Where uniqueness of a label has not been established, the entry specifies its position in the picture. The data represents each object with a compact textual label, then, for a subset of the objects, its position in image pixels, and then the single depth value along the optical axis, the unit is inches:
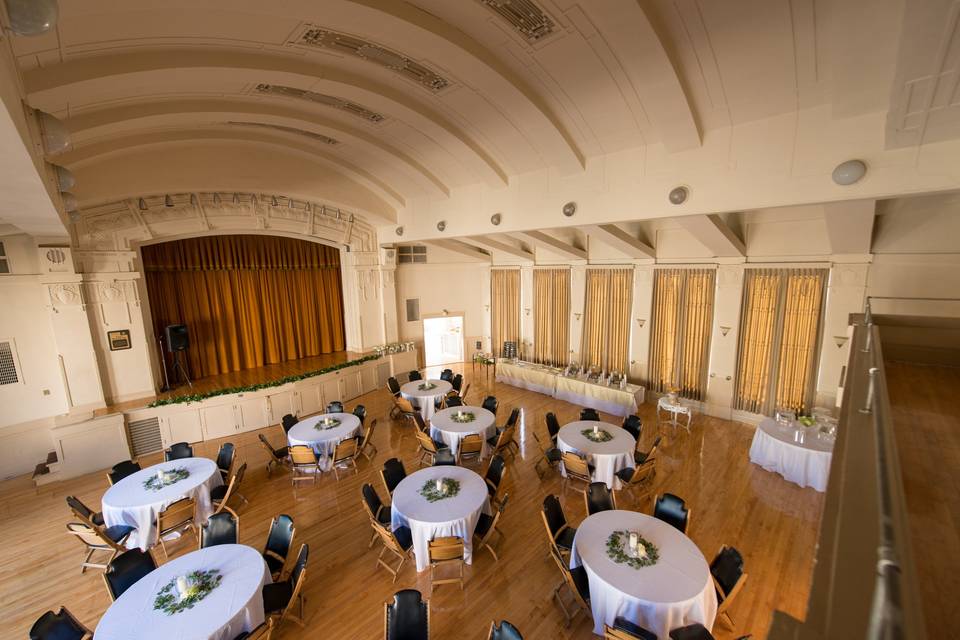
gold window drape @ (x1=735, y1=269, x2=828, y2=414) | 342.3
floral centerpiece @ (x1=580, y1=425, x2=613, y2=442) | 278.5
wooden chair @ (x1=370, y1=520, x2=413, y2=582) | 195.9
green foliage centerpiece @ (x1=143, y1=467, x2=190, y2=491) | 230.4
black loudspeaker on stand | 392.2
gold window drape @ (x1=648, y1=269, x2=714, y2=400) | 402.3
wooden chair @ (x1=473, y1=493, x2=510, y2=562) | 204.4
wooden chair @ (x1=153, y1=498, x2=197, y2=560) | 209.8
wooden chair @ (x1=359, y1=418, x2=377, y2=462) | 310.2
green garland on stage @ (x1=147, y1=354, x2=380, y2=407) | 354.1
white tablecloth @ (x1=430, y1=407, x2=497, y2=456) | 297.1
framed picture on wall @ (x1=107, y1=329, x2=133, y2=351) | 350.3
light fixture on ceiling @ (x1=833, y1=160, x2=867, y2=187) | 183.3
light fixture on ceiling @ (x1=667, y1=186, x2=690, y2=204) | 240.4
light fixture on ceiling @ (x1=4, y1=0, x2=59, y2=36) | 73.7
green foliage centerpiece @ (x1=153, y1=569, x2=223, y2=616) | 145.6
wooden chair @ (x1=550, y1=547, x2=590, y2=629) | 170.4
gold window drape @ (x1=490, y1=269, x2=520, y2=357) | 588.1
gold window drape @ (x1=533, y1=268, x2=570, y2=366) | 526.6
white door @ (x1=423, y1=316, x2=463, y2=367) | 614.5
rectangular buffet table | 410.3
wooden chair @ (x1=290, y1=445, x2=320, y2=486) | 281.0
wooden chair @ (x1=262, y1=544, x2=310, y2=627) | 164.4
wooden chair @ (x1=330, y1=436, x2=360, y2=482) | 286.8
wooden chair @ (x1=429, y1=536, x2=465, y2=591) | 183.5
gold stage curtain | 422.6
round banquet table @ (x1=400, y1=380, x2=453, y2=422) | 377.7
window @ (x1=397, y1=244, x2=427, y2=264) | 564.1
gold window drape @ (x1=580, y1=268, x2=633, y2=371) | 462.9
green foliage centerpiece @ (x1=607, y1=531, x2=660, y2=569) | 163.0
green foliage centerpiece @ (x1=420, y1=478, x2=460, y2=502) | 213.5
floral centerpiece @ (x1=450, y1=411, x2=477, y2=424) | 315.3
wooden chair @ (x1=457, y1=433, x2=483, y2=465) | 282.7
